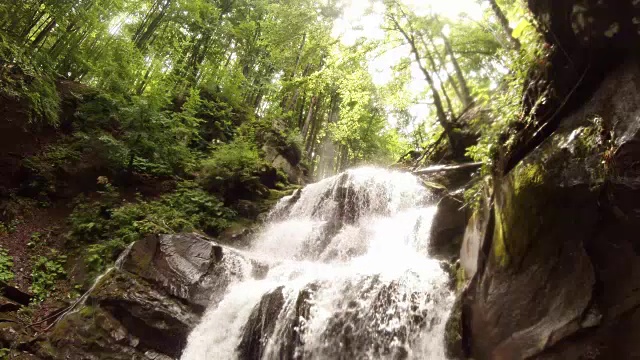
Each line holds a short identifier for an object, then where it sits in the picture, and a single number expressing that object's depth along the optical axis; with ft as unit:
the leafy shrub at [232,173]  43.29
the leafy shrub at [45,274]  26.91
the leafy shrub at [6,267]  26.05
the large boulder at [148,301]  23.57
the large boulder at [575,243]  12.58
